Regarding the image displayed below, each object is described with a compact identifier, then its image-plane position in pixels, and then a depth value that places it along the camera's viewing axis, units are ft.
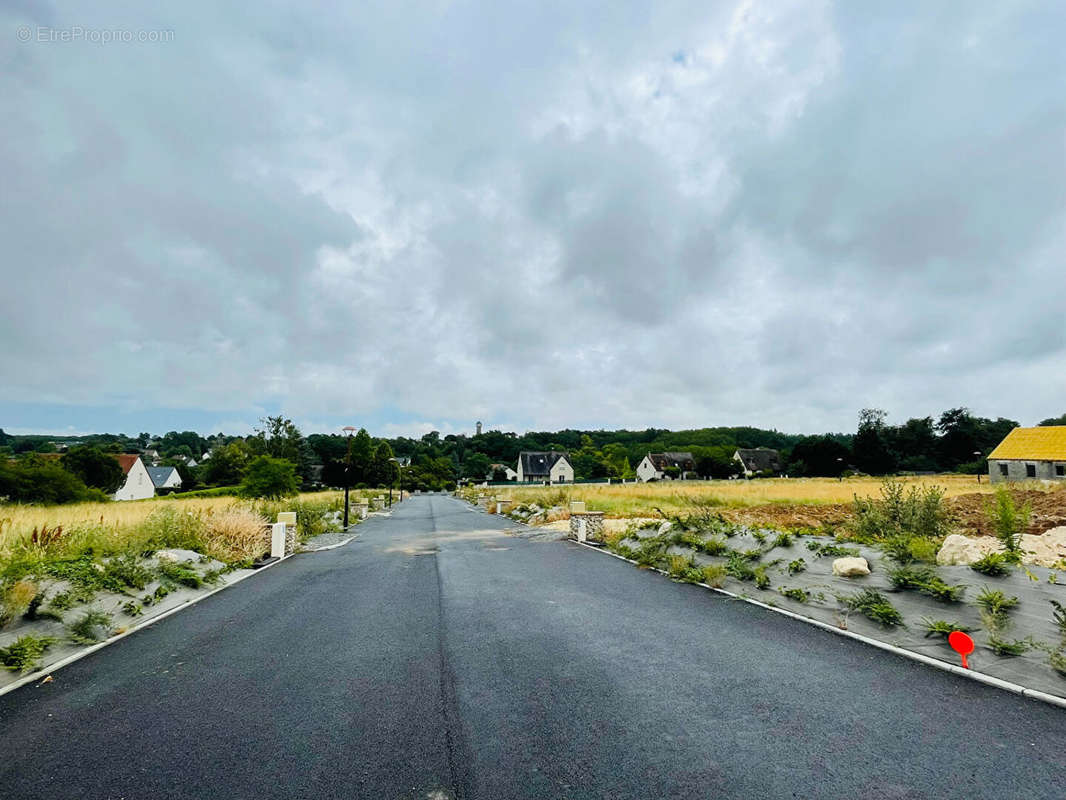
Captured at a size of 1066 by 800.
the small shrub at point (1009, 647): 16.40
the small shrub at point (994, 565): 20.93
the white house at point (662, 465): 296.71
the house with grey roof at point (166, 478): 245.24
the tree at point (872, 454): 247.29
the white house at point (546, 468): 304.09
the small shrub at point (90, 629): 20.04
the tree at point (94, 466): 139.95
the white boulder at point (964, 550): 24.00
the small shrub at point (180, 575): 29.78
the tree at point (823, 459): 239.85
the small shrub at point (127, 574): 26.26
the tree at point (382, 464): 216.41
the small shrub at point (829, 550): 28.22
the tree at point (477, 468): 349.61
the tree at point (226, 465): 203.25
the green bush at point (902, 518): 35.14
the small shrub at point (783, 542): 32.83
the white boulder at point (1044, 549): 25.49
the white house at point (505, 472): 352.90
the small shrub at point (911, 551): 24.57
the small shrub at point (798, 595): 24.96
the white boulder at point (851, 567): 25.14
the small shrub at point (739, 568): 29.68
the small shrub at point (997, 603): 18.22
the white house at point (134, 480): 175.73
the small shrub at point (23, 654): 16.84
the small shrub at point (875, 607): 20.48
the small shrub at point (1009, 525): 23.71
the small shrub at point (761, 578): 27.99
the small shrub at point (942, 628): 18.44
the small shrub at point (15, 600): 19.31
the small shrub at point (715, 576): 30.00
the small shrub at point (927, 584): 20.29
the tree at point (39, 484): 84.17
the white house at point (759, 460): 304.91
